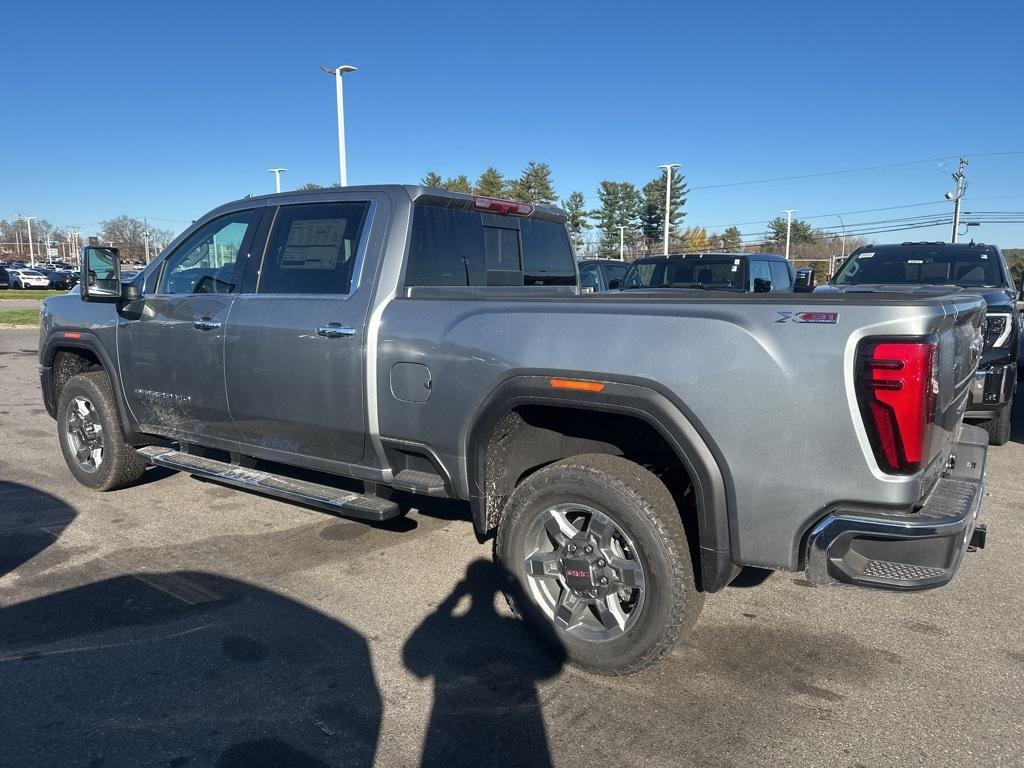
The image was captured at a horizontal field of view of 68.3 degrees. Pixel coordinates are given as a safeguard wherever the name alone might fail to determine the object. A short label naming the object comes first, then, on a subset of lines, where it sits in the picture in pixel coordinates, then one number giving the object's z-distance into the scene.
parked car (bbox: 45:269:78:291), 47.94
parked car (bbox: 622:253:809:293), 11.36
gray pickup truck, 2.56
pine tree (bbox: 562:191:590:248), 72.31
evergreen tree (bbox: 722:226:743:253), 83.57
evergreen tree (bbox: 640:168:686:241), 76.21
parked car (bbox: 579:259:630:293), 16.77
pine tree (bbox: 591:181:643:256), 77.31
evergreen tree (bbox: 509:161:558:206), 60.46
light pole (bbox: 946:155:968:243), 42.12
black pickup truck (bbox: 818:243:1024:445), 6.40
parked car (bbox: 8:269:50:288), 44.84
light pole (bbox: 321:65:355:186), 20.10
